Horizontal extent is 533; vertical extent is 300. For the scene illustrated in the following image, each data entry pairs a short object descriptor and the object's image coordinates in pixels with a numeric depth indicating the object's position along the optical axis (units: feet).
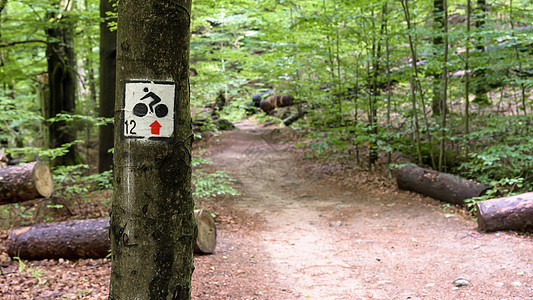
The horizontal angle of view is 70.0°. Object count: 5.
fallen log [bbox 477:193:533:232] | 18.76
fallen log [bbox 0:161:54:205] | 15.43
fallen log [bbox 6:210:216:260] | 15.23
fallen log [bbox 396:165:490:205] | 25.14
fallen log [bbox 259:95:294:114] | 66.64
